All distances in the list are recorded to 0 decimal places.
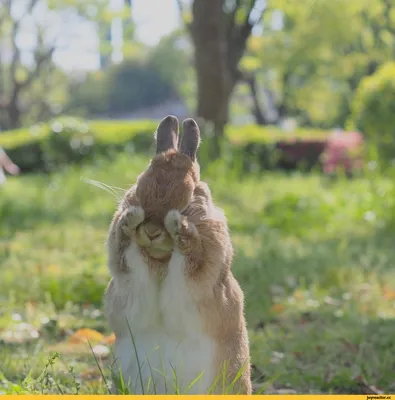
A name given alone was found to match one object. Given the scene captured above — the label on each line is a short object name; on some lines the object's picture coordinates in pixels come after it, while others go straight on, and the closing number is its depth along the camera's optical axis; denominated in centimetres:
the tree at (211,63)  2567
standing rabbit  505
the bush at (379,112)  2070
